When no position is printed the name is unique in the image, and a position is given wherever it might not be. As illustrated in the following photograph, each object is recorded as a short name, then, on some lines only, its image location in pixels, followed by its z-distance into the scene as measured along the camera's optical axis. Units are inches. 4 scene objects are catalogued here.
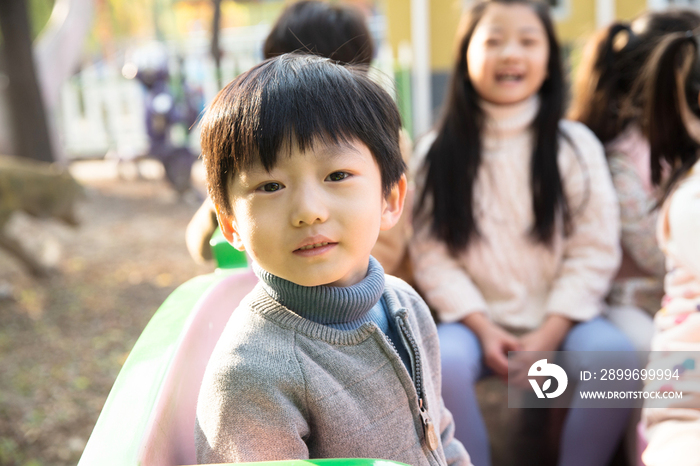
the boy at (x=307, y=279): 29.1
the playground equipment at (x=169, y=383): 29.0
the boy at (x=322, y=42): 56.7
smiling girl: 60.0
